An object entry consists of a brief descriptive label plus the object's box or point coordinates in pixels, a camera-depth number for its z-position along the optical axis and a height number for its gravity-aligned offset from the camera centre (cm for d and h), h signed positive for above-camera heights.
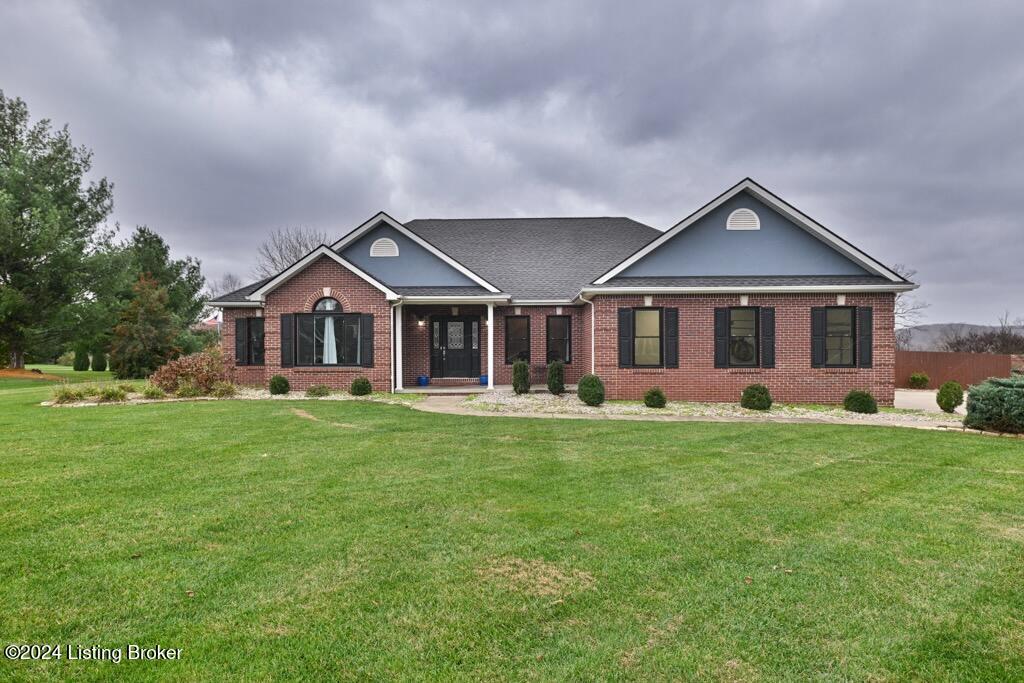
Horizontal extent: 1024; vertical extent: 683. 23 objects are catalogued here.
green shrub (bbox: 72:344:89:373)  3350 -129
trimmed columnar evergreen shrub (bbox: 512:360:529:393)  1512 -122
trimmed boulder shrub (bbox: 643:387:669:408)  1291 -162
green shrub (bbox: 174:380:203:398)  1444 -145
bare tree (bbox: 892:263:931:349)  3788 +202
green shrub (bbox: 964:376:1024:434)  961 -143
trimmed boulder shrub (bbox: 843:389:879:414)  1243 -171
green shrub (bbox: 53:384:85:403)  1340 -145
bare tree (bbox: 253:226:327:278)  3947 +770
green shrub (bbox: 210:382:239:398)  1452 -147
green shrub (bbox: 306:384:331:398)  1466 -154
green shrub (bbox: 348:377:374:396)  1489 -145
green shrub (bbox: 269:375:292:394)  1512 -136
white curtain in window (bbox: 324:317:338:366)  1580 -22
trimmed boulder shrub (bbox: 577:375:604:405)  1303 -141
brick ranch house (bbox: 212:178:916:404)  1384 +79
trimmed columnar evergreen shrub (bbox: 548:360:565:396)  1492 -121
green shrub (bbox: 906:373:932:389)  2053 -192
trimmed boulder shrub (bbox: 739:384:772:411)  1276 -161
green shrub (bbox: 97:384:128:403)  1371 -149
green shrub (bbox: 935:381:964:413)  1275 -163
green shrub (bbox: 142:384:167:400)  1412 -148
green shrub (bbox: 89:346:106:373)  3253 -130
